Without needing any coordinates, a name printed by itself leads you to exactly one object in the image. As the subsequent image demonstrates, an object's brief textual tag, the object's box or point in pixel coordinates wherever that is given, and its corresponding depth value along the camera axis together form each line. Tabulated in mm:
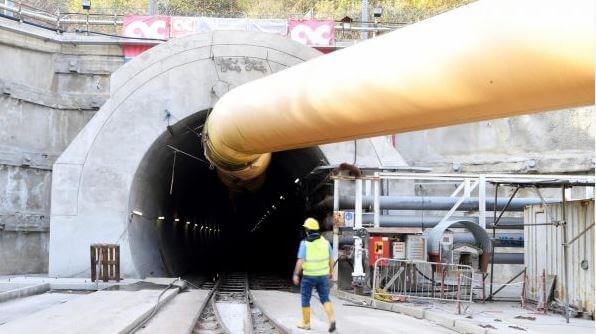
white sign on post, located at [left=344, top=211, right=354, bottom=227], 14828
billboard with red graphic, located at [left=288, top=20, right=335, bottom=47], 24844
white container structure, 10734
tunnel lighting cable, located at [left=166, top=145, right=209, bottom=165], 18406
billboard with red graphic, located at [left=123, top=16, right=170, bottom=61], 24891
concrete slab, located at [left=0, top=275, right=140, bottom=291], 14939
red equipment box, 13477
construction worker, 8984
